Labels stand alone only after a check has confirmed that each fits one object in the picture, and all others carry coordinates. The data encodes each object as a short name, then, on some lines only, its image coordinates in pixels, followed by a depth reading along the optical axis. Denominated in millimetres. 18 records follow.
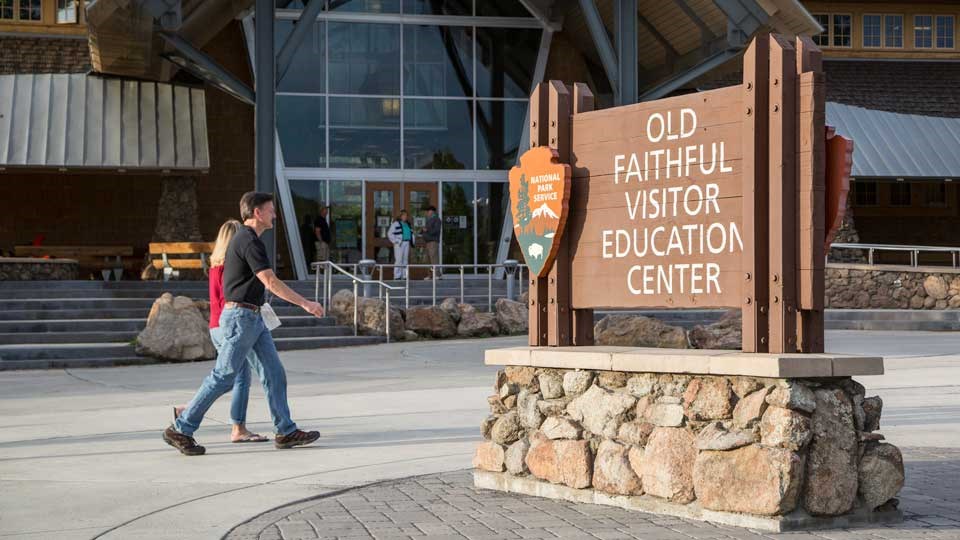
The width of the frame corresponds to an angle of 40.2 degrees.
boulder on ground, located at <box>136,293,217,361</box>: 18953
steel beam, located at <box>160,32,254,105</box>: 25366
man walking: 9109
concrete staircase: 18953
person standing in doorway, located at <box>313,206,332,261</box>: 30766
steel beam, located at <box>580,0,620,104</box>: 26797
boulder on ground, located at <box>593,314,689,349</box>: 19891
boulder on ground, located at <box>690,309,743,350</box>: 20094
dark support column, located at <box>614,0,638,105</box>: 26609
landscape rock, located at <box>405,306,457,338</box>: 23016
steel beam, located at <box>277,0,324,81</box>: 26047
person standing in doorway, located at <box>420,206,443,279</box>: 30422
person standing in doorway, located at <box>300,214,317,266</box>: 31672
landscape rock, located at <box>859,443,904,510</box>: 6426
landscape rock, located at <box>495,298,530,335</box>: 23641
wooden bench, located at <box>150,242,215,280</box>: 24875
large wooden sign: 6652
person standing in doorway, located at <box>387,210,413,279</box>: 29641
